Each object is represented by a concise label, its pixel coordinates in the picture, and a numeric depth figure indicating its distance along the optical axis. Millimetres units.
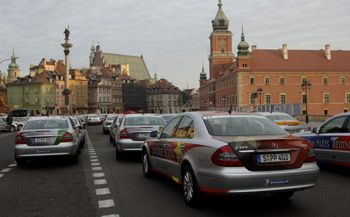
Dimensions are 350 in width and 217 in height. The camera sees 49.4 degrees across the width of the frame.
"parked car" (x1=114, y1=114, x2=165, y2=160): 11797
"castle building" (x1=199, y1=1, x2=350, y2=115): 81875
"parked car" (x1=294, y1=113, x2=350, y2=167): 8898
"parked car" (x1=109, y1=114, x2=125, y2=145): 18269
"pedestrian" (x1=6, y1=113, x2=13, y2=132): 36625
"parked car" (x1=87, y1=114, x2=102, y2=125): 52284
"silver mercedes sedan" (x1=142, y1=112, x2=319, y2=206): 5324
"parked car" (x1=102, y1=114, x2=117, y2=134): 29797
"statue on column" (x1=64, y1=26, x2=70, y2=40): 63159
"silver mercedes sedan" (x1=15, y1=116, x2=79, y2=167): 10516
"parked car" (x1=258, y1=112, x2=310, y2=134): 15438
